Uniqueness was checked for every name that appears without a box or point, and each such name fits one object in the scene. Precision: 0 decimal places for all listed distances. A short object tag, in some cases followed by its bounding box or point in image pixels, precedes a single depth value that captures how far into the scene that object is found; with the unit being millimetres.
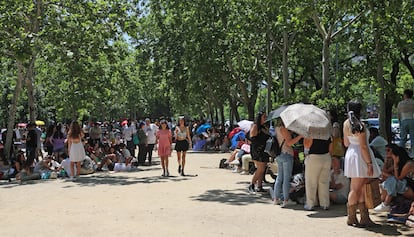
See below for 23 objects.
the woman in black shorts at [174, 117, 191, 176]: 14055
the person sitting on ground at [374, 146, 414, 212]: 7793
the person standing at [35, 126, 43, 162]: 16622
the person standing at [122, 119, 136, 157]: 19578
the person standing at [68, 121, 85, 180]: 13789
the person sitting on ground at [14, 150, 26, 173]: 14411
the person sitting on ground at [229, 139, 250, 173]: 14807
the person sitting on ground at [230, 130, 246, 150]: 16491
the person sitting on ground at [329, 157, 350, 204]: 9117
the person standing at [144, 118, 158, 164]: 18516
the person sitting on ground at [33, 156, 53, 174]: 14448
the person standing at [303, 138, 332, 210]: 8242
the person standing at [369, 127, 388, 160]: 9641
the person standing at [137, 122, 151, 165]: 18297
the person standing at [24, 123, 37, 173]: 16030
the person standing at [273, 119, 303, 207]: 8914
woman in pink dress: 14125
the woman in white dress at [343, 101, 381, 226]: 6973
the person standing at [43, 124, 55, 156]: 17488
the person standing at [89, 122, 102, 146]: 19019
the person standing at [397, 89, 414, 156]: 12883
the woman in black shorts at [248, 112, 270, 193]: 10391
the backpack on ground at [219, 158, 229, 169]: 16614
